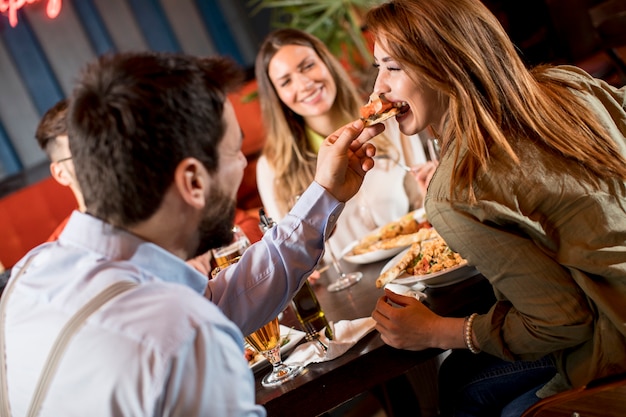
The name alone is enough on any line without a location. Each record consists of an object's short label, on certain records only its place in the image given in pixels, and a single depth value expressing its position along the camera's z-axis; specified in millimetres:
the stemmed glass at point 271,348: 1575
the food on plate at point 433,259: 1755
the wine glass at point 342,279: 2039
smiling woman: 3102
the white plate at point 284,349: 1674
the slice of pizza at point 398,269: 1827
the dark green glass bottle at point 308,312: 1714
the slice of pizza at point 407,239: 2020
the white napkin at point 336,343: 1542
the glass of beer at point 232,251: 1867
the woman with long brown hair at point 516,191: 1335
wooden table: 1487
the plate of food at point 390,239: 2076
